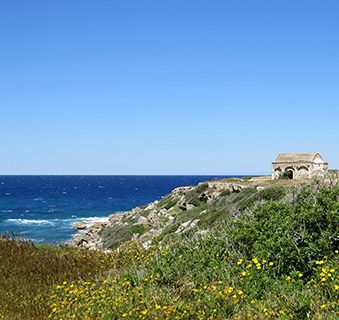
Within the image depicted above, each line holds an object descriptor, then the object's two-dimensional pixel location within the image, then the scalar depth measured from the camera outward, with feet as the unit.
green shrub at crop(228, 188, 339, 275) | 25.59
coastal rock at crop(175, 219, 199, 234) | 85.25
